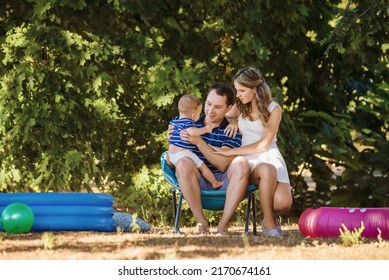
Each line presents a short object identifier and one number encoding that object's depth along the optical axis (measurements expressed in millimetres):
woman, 13000
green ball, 12930
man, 12945
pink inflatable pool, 12703
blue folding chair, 13406
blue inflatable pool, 13344
